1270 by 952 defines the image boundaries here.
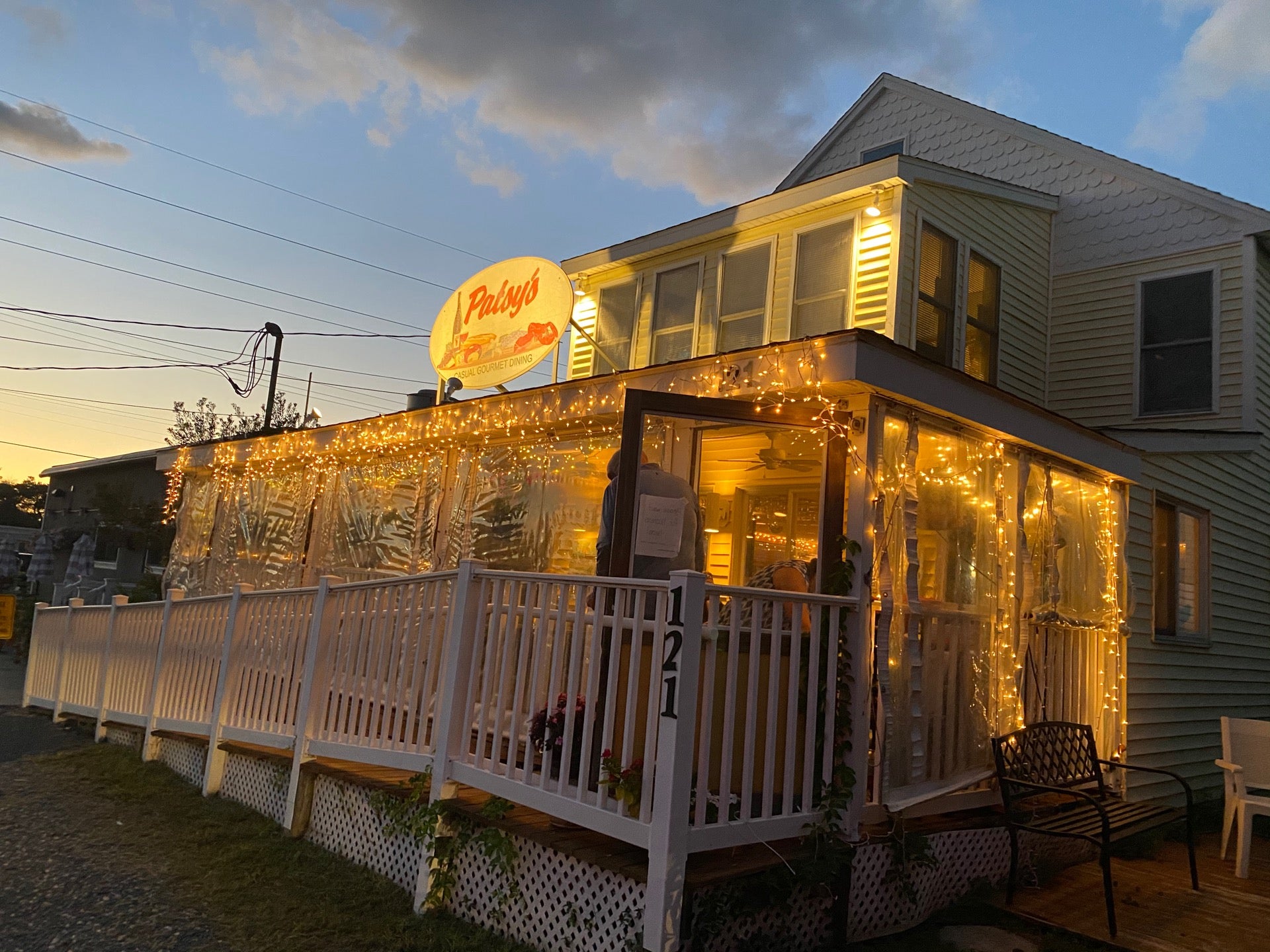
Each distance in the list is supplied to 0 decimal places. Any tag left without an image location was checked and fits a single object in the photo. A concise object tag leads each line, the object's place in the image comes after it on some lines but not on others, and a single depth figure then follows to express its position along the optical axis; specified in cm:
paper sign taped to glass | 452
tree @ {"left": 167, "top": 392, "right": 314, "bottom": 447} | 2900
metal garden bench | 463
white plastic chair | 619
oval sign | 755
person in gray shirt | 460
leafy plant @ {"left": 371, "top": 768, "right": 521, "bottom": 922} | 390
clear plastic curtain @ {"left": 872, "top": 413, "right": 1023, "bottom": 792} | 465
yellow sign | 1164
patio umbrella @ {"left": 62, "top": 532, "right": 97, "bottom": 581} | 1836
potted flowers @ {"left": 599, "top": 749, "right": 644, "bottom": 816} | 343
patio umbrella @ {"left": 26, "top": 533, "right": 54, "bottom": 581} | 1903
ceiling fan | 723
